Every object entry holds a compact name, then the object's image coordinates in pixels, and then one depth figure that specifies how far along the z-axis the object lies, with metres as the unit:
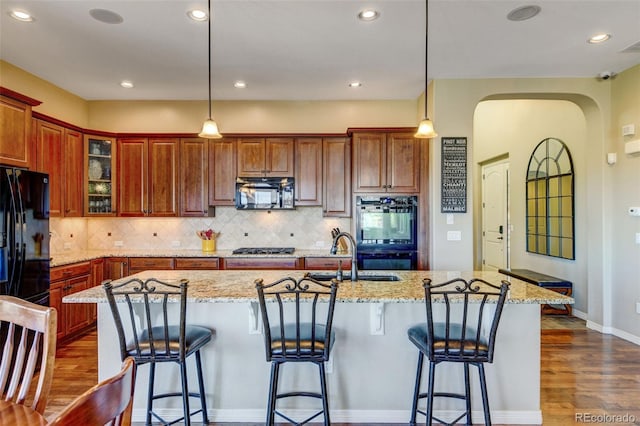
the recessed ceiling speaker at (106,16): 2.76
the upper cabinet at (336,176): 4.60
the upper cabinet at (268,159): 4.64
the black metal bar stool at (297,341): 1.88
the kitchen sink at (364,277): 2.73
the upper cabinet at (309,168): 4.63
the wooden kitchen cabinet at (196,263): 4.31
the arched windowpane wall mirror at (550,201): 4.67
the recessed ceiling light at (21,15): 2.77
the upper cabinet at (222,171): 4.64
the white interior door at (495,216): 6.19
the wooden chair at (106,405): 0.70
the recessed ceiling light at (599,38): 3.16
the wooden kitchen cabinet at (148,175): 4.63
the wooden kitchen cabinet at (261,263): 4.30
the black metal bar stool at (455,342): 1.89
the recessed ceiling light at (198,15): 2.79
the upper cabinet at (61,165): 3.77
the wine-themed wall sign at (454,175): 4.15
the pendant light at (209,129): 2.90
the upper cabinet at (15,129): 3.04
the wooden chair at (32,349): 1.27
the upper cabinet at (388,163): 4.37
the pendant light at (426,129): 2.78
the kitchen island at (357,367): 2.35
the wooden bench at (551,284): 4.57
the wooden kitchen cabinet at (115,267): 4.31
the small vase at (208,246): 4.76
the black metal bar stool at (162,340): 1.93
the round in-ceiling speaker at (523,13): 2.73
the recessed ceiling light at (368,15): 2.78
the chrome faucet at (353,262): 2.45
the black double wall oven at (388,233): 4.30
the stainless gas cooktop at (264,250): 4.46
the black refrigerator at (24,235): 2.83
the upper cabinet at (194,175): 4.64
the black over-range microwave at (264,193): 4.61
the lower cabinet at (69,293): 3.52
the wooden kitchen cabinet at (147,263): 4.32
